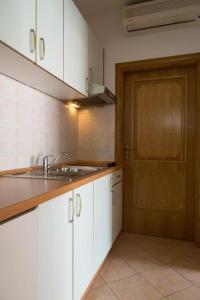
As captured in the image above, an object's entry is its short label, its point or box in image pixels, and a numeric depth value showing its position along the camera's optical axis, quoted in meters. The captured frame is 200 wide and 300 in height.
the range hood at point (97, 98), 2.07
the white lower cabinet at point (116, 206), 2.19
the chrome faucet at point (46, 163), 1.82
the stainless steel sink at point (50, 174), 1.39
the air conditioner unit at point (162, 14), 2.15
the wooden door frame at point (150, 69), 2.32
